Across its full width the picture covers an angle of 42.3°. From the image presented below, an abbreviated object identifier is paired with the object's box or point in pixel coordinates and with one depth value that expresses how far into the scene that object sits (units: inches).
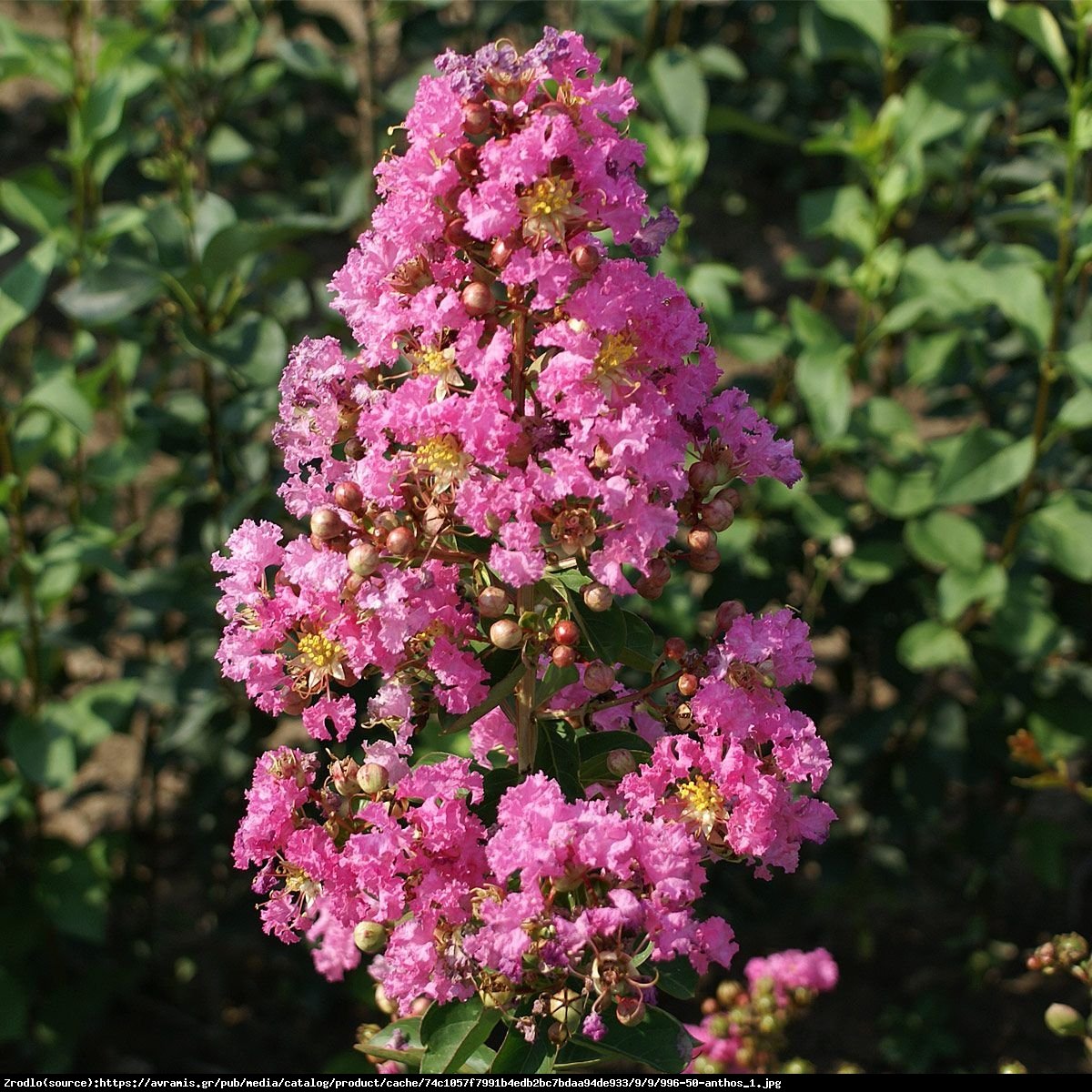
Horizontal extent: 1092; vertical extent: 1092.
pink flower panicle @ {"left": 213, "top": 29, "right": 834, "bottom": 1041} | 50.6
